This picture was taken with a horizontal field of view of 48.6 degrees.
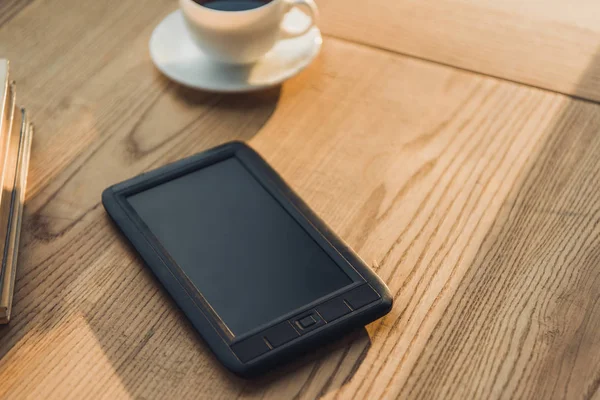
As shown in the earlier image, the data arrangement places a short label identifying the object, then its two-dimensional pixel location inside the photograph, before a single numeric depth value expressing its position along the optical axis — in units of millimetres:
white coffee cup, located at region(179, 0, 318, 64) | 825
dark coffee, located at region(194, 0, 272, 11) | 877
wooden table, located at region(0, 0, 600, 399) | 594
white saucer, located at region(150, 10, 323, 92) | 872
